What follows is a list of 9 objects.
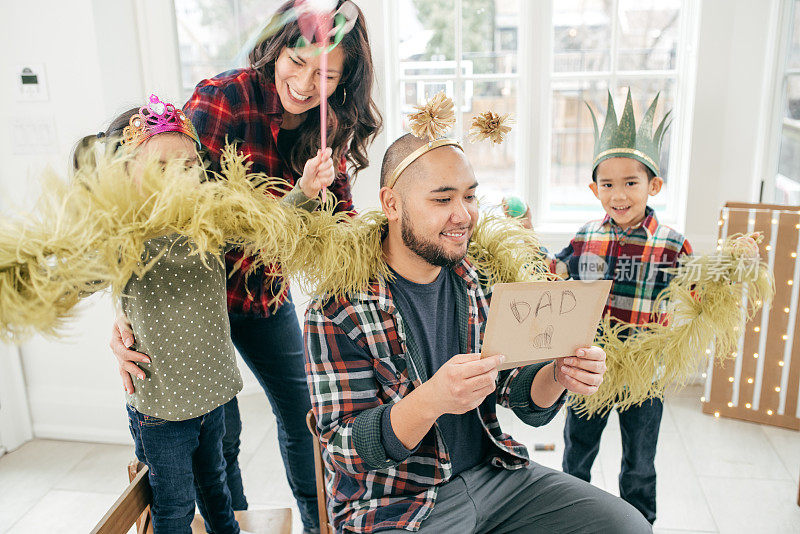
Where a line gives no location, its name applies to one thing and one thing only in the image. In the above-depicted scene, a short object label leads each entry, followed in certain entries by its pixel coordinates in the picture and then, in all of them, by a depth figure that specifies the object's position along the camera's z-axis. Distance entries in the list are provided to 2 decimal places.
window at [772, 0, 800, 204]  2.96
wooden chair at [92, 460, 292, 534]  1.15
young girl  1.44
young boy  2.06
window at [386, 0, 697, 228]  3.27
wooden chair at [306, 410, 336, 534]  1.55
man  1.45
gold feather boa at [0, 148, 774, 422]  1.05
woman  1.69
